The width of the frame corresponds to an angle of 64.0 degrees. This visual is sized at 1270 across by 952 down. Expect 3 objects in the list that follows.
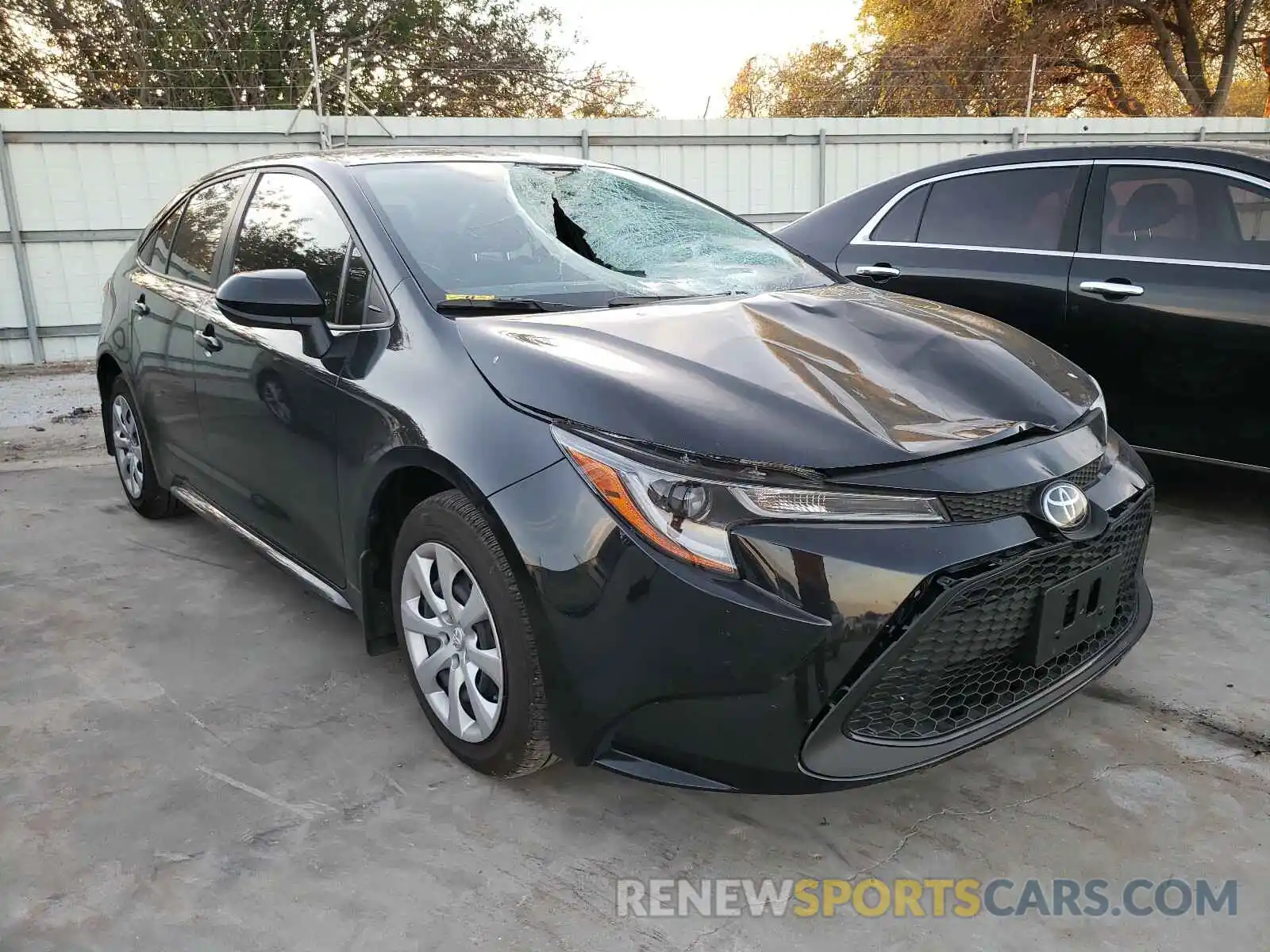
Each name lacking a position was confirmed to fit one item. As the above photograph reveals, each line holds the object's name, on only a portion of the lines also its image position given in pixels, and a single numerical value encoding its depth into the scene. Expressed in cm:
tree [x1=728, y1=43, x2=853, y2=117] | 2264
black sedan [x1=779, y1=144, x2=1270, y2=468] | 363
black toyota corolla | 185
